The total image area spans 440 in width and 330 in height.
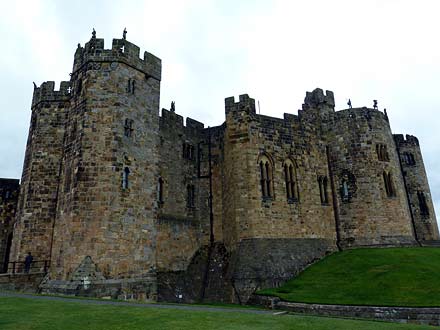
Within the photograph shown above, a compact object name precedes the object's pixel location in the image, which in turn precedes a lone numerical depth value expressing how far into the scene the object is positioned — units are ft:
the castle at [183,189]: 60.49
